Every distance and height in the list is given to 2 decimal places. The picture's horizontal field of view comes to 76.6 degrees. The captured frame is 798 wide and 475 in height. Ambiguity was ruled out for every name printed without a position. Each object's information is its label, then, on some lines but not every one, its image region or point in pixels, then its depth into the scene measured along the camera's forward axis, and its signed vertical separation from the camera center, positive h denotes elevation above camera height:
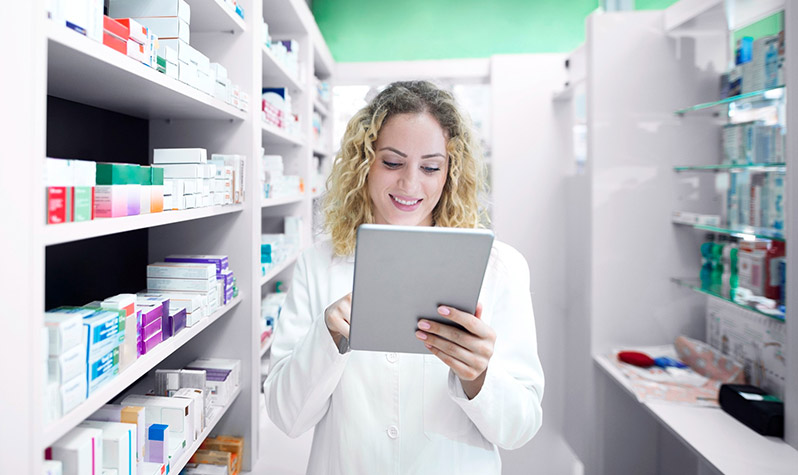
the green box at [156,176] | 1.34 +0.16
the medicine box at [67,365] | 0.94 -0.25
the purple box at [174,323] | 1.47 -0.26
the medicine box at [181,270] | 1.68 -0.12
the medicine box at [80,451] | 1.02 -0.44
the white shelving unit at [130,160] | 0.84 +0.11
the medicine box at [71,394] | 0.96 -0.31
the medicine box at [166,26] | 1.46 +0.61
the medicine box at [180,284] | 1.68 -0.16
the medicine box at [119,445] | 1.18 -0.50
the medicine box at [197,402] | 1.64 -0.54
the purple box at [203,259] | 1.77 -0.08
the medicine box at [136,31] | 1.17 +0.49
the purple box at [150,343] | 1.32 -0.29
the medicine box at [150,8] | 1.49 +0.68
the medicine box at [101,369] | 1.06 -0.29
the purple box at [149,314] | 1.33 -0.21
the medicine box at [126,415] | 1.31 -0.47
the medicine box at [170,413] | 1.53 -0.54
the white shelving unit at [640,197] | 2.76 +0.25
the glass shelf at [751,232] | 2.07 +0.04
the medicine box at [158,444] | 1.40 -0.58
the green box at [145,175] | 1.29 +0.16
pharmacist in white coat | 1.25 -0.33
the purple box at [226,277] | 1.84 -0.15
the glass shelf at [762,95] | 2.08 +0.63
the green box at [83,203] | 0.99 +0.06
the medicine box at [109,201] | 1.10 +0.08
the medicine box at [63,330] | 0.94 -0.18
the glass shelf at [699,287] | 2.46 -0.24
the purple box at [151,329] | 1.33 -0.25
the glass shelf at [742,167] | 2.16 +0.35
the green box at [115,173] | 1.14 +0.14
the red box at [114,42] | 1.09 +0.43
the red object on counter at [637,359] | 2.66 -0.62
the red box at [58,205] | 0.90 +0.05
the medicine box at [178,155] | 1.57 +0.25
